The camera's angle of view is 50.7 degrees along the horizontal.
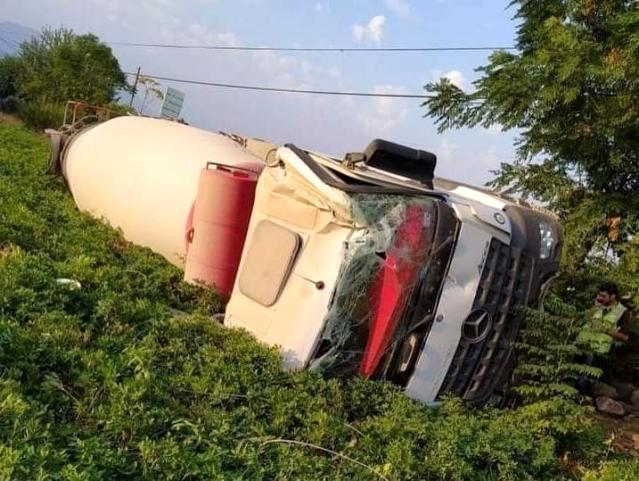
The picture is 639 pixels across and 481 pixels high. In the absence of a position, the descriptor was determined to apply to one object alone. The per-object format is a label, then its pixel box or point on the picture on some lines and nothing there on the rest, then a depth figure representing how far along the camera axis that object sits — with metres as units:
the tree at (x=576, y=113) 6.22
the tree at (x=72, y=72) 32.06
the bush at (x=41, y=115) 24.59
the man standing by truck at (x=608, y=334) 4.59
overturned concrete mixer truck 4.39
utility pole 31.80
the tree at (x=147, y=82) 29.89
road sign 21.02
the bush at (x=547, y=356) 4.60
